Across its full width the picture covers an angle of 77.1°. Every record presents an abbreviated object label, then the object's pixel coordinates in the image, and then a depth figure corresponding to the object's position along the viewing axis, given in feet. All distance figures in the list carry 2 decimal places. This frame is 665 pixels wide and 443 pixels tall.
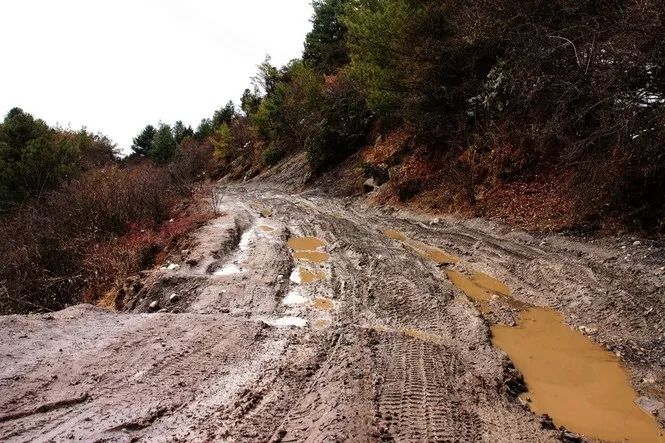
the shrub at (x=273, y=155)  100.17
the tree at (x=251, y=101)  131.97
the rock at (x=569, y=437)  11.60
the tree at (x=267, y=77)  128.47
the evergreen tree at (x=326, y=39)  110.42
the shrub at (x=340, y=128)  70.59
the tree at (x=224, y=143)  131.95
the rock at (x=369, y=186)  53.31
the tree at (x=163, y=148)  140.56
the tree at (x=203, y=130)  167.28
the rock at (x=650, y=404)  13.07
